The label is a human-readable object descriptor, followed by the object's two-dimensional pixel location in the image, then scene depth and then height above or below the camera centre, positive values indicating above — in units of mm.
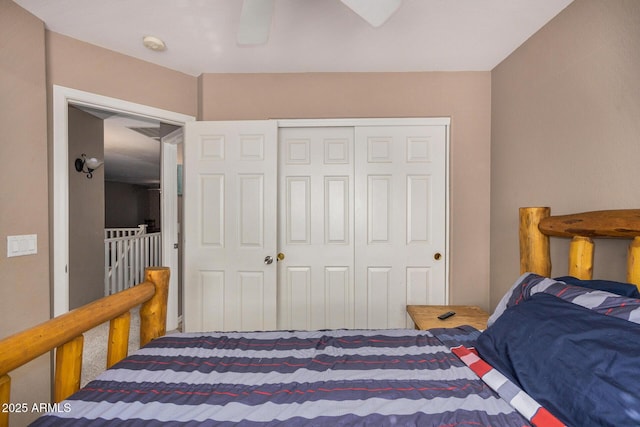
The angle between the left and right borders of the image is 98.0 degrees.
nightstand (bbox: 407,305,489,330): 1859 -763
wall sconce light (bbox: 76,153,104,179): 3041 +526
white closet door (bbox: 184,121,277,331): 2309 -92
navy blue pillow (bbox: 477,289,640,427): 703 -447
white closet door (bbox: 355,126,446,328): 2396 -88
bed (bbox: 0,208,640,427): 778 -597
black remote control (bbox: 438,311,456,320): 1962 -746
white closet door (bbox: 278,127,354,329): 2438 -159
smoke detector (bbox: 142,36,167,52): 1947 +1200
